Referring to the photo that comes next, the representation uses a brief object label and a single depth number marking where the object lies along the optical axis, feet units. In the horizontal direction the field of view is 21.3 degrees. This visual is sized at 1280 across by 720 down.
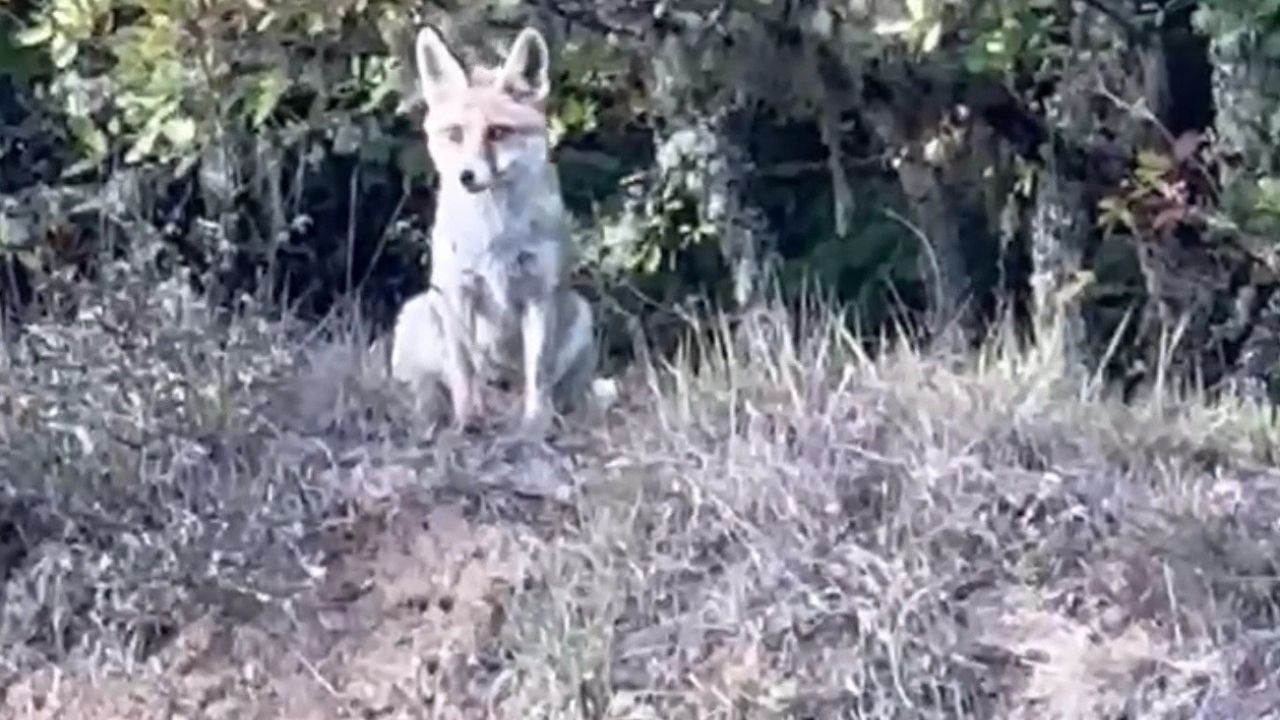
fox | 29.73
